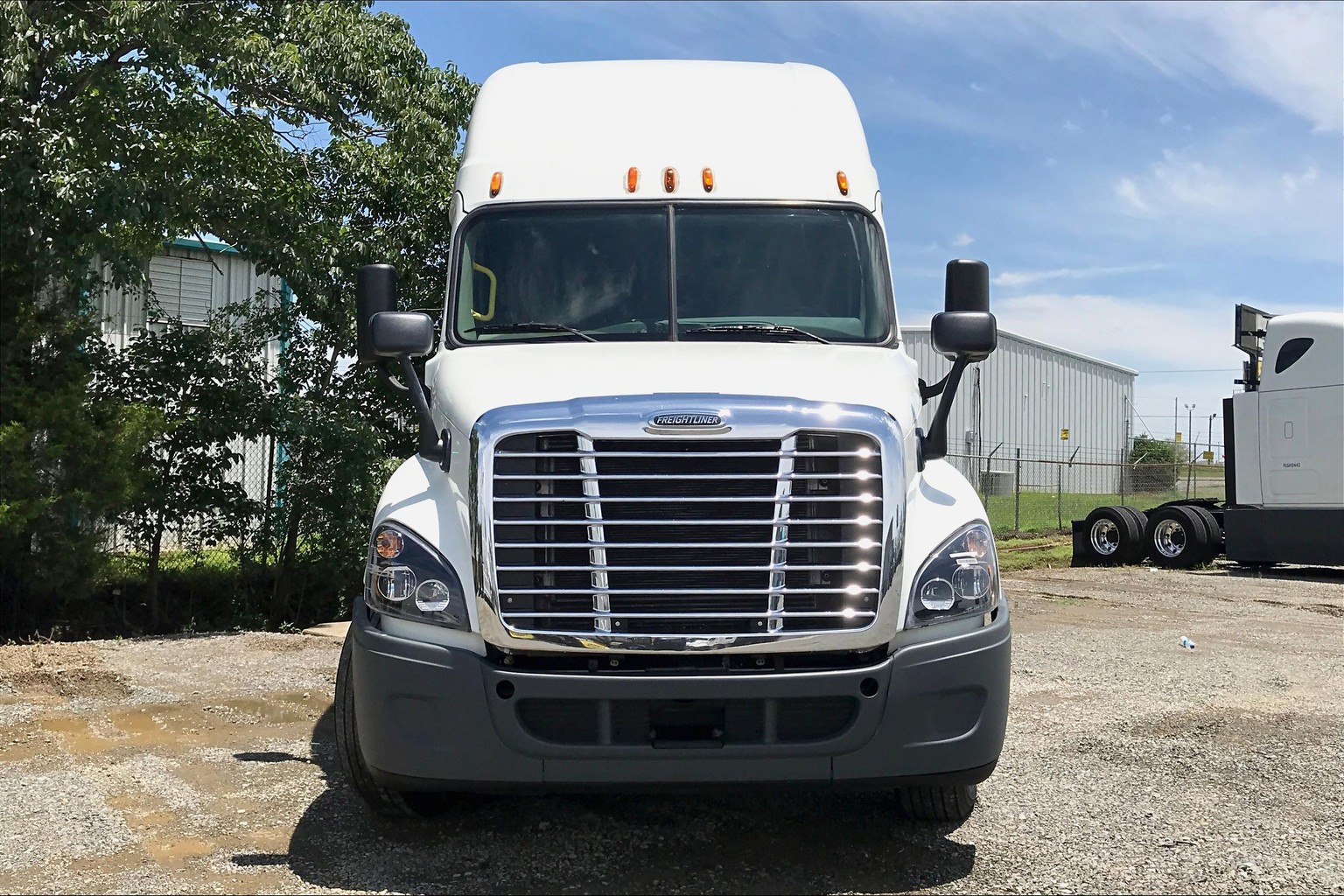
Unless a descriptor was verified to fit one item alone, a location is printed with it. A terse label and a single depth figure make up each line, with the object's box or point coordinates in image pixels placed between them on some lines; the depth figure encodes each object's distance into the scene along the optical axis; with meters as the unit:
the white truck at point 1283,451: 16.03
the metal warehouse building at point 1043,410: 41.69
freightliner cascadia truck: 4.12
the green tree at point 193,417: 11.21
